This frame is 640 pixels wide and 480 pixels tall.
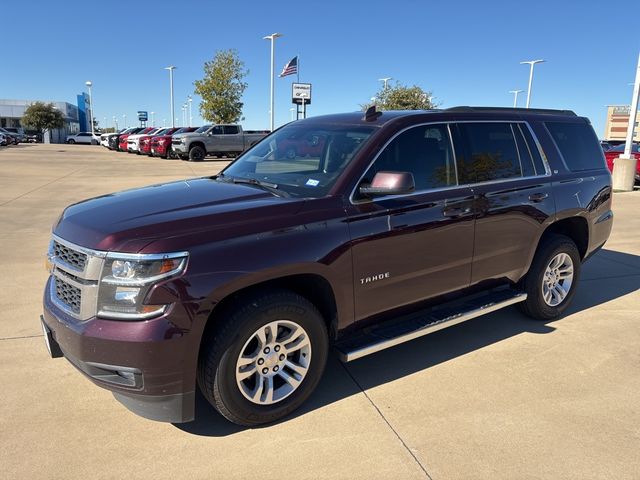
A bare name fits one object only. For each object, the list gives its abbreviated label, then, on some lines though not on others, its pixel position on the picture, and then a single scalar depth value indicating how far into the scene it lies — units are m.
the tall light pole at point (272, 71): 35.17
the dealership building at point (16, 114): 86.71
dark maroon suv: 2.71
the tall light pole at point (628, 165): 16.36
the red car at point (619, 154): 18.20
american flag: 32.95
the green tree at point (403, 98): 44.09
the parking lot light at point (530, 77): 48.63
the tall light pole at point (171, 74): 58.31
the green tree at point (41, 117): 76.94
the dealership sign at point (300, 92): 35.63
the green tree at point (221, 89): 45.31
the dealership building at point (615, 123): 106.81
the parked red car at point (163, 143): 29.64
